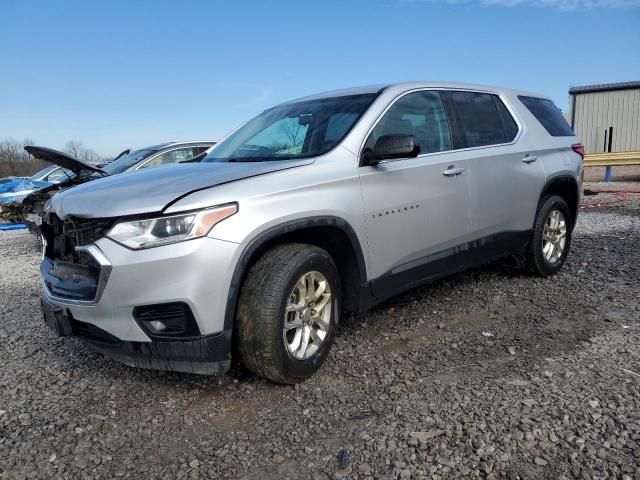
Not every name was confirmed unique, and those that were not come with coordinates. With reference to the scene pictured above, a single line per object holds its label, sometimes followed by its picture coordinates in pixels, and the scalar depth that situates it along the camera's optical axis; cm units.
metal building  2542
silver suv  255
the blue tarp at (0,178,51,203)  1255
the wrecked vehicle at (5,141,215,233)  504
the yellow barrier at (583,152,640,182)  1725
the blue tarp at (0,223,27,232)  1169
